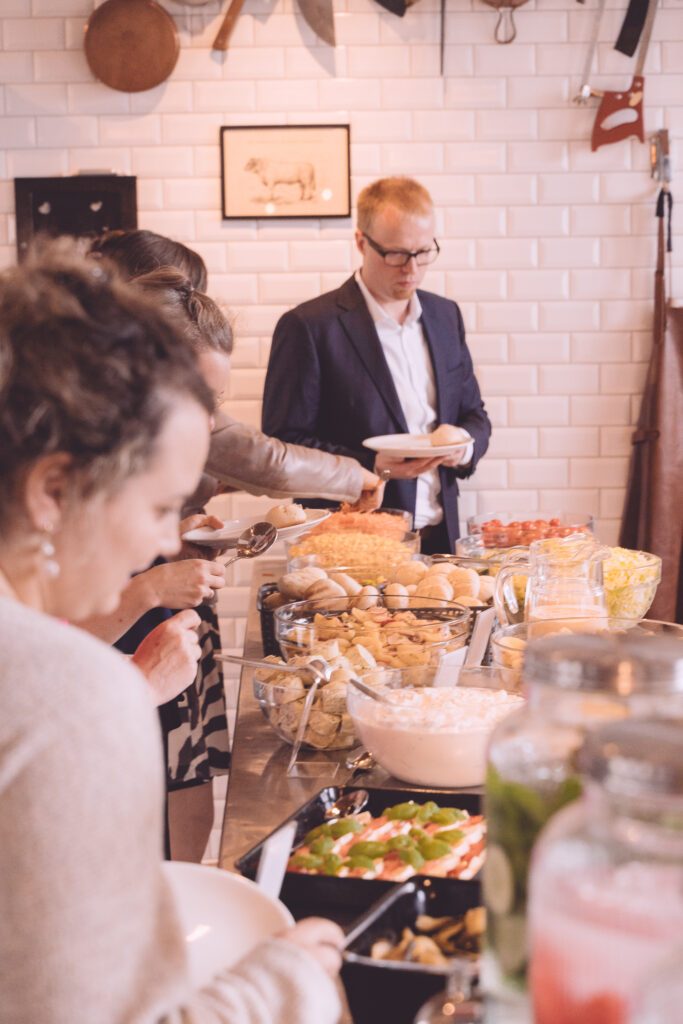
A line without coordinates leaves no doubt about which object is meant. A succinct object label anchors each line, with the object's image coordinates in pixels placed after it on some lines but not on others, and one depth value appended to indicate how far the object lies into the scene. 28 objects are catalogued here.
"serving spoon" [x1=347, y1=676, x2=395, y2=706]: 1.71
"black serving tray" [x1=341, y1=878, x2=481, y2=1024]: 1.00
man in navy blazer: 4.37
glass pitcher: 2.00
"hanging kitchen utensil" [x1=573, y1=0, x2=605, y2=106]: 4.72
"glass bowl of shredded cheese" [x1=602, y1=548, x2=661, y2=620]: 2.35
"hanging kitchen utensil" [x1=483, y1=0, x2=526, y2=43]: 4.75
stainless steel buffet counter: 1.56
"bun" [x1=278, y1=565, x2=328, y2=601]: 2.46
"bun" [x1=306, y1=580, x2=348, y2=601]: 2.37
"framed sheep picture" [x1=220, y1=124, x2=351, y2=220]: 4.77
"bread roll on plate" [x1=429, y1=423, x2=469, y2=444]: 3.50
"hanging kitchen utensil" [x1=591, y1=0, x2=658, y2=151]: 4.75
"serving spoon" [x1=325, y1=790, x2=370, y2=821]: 1.47
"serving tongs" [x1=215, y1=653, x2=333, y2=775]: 1.82
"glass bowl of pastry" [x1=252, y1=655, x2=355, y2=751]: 1.85
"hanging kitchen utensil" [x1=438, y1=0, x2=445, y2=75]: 4.70
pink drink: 0.68
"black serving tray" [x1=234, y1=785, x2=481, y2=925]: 1.25
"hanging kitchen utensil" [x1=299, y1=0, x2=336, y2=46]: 4.68
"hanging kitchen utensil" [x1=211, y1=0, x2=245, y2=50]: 4.60
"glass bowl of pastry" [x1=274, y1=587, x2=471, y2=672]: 1.95
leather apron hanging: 4.81
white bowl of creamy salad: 1.62
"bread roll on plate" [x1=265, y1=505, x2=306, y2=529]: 2.86
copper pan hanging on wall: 4.61
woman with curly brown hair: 0.89
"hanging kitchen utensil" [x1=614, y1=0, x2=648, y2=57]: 4.69
